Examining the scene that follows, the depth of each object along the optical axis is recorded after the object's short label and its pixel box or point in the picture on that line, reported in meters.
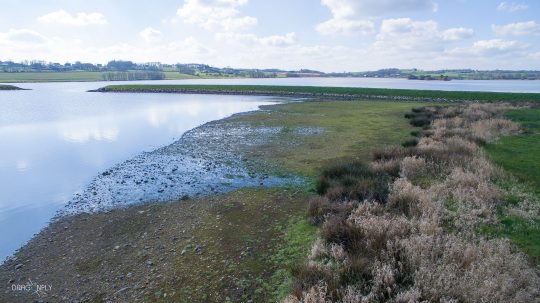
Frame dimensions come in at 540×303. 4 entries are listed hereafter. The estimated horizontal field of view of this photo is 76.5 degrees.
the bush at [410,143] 23.11
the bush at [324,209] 11.37
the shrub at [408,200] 10.89
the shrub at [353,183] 12.79
